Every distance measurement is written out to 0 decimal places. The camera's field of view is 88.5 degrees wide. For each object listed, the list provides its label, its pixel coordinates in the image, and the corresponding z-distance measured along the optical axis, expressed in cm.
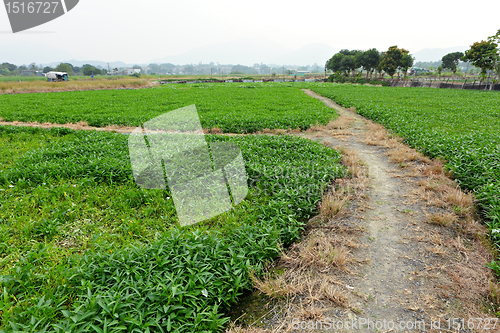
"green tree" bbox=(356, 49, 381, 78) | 6656
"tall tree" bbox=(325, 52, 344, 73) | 8230
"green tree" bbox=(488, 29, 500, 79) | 3458
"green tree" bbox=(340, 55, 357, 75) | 7531
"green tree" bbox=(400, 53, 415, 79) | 5791
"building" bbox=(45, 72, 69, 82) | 5959
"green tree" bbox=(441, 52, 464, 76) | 7396
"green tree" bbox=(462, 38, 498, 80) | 3541
